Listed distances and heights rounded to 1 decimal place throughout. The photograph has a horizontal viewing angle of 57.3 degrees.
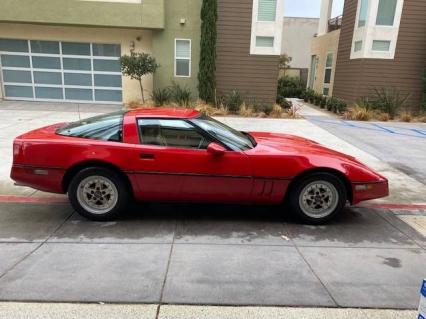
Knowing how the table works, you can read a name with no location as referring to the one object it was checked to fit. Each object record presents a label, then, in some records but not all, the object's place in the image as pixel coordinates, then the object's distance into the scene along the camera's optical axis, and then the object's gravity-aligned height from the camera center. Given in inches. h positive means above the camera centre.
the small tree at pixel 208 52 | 600.1 +7.8
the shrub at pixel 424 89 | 645.3 -37.6
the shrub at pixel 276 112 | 592.9 -77.1
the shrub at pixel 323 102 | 748.7 -75.6
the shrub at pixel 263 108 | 606.2 -74.0
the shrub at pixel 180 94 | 624.4 -60.4
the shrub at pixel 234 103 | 615.5 -68.2
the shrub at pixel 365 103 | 613.6 -60.6
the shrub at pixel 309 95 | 856.7 -74.0
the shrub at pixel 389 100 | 612.7 -55.5
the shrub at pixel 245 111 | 587.7 -76.2
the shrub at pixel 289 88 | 1018.1 -70.1
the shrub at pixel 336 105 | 652.7 -70.7
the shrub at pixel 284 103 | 672.1 -73.2
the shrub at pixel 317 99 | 791.2 -74.2
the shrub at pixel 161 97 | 633.6 -65.7
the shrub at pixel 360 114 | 586.9 -74.3
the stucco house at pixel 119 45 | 611.8 +14.6
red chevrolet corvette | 180.5 -51.4
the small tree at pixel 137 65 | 598.5 -15.3
